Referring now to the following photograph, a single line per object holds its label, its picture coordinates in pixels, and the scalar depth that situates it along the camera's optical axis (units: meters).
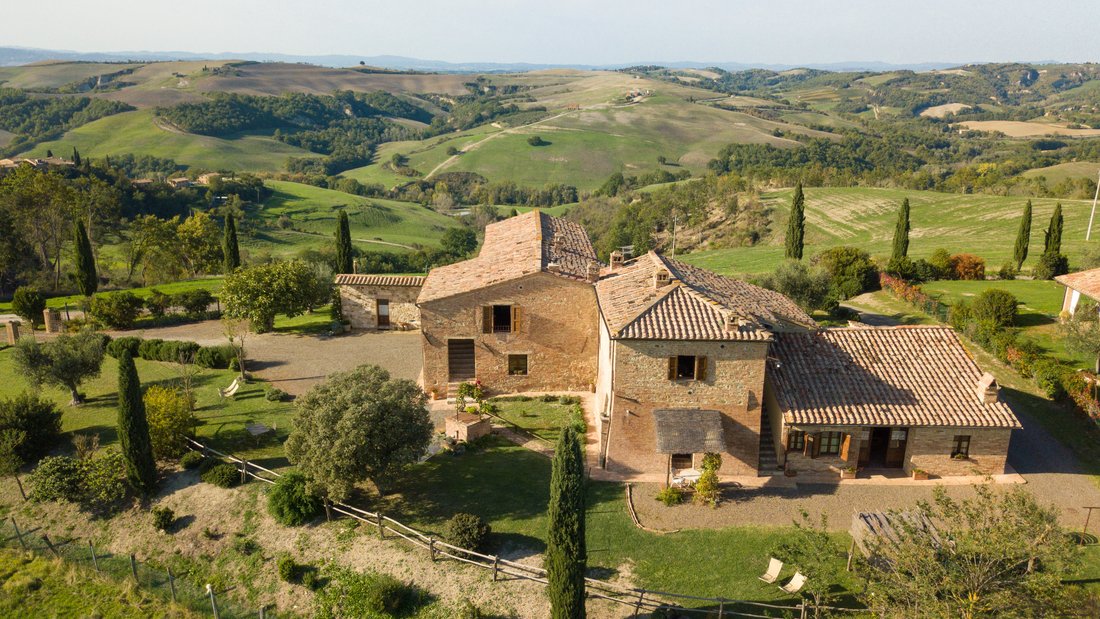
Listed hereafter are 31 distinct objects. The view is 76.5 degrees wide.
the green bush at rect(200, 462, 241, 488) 25.44
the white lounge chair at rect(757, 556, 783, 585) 19.59
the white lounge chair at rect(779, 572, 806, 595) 19.19
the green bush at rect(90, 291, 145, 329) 44.16
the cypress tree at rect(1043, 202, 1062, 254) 49.44
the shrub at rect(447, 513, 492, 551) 20.98
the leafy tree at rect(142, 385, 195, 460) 26.86
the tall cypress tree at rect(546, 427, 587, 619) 17.48
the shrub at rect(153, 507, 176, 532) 24.16
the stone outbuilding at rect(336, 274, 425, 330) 42.91
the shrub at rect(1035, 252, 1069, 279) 48.56
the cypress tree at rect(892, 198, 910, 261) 52.53
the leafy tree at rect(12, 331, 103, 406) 30.94
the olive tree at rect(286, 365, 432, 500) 22.69
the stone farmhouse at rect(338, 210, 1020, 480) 24.30
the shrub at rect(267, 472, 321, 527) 23.42
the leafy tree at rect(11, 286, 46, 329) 44.53
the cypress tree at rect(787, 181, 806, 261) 58.25
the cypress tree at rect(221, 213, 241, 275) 58.44
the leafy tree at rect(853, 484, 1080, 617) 14.33
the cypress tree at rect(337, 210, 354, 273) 52.22
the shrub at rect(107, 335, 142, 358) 38.44
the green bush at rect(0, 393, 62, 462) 27.45
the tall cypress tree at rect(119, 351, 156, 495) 24.59
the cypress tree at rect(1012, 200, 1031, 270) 51.80
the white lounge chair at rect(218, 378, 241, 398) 33.56
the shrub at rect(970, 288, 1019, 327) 36.62
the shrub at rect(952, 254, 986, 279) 50.38
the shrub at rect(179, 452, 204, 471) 26.59
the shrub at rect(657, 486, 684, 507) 23.38
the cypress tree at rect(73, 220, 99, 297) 52.94
